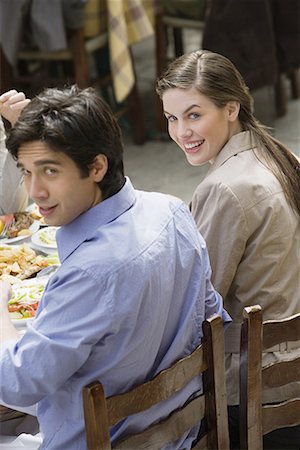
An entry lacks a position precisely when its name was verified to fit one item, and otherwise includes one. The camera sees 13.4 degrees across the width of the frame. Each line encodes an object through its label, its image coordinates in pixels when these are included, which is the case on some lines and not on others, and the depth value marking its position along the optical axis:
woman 3.14
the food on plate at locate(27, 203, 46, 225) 3.81
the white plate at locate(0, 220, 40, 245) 3.65
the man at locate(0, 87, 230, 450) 2.39
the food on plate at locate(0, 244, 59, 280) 3.35
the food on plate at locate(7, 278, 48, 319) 3.07
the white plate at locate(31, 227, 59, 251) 3.56
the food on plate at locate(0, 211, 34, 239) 3.71
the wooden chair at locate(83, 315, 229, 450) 2.39
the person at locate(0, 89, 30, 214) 3.64
